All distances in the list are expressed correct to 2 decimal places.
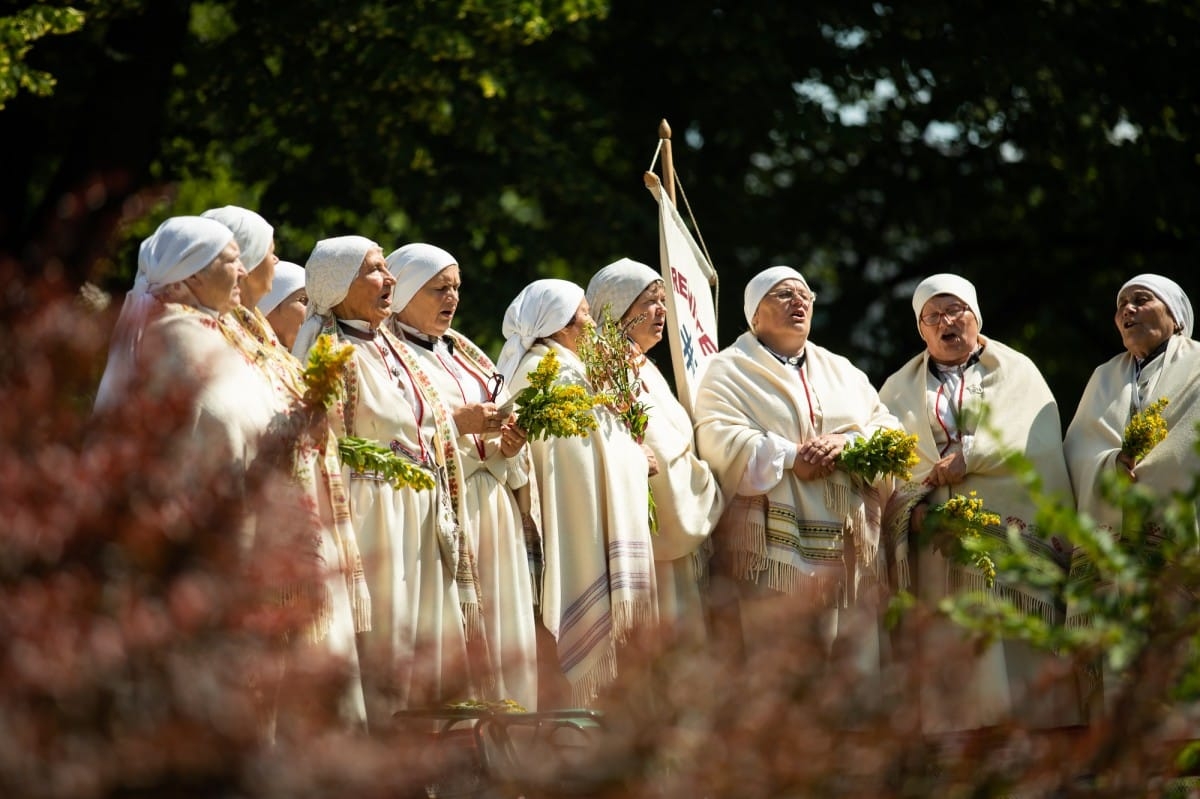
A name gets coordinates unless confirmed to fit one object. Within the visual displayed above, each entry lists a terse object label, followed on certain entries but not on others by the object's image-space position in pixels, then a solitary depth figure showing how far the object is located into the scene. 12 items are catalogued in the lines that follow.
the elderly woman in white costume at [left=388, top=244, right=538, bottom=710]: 14.34
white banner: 16.89
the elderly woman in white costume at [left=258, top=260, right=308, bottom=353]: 15.36
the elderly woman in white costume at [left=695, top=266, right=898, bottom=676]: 15.67
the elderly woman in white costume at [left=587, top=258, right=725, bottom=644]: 15.63
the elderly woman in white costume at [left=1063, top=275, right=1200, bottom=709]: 15.62
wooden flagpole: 18.23
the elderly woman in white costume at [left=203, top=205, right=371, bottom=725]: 11.05
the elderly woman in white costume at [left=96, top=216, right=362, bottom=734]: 10.80
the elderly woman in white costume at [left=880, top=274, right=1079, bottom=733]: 16.08
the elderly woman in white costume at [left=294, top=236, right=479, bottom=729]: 13.24
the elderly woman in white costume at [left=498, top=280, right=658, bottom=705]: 14.91
